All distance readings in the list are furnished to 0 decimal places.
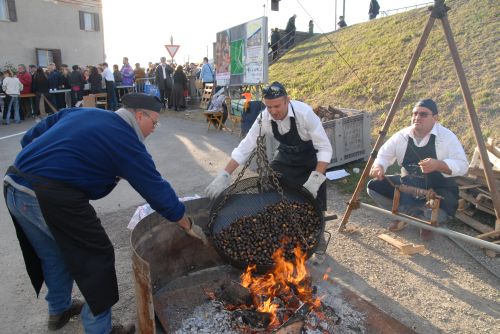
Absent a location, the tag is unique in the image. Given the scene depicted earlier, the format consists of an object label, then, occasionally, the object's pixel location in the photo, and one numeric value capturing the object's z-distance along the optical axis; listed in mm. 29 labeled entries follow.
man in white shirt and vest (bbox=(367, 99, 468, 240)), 4254
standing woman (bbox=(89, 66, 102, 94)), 14672
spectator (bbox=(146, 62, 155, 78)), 18659
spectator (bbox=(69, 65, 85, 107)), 14648
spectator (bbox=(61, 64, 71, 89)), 14833
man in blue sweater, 2348
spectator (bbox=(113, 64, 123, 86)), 16688
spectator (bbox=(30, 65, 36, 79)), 14508
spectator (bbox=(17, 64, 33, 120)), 13484
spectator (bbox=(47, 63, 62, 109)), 14508
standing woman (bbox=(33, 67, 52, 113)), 13398
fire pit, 2700
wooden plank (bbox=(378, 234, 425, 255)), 4211
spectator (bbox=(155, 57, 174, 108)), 15469
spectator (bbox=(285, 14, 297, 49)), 21516
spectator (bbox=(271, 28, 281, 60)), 21359
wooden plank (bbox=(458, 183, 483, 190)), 4804
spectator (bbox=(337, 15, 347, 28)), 22109
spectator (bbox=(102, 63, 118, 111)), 14875
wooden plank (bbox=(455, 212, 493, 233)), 4426
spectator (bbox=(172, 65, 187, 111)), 15195
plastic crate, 6696
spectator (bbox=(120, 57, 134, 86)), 16631
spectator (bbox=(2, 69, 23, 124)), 12633
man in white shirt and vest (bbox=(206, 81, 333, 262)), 3594
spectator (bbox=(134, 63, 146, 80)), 17812
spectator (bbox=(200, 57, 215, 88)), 16016
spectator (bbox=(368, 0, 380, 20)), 20688
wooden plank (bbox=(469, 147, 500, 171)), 4695
